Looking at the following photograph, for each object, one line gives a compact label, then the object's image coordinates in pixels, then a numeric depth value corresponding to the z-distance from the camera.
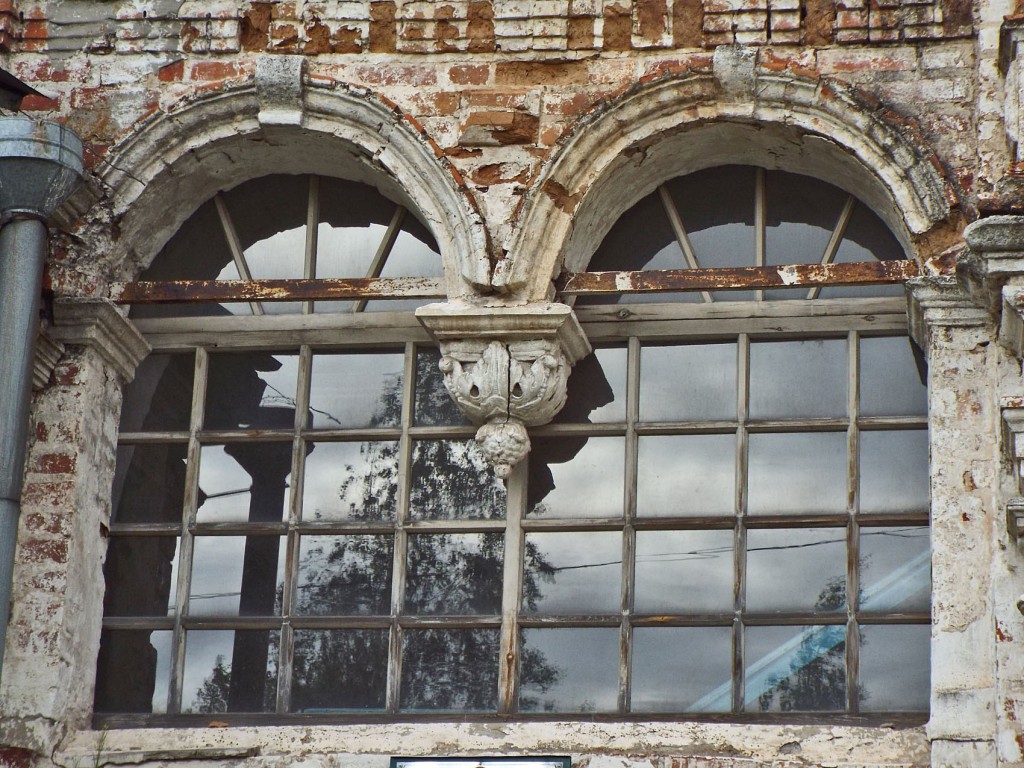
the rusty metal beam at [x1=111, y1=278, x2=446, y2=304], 13.42
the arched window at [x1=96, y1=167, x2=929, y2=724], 12.80
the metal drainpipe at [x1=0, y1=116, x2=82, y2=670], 12.36
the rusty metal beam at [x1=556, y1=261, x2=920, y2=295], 12.91
